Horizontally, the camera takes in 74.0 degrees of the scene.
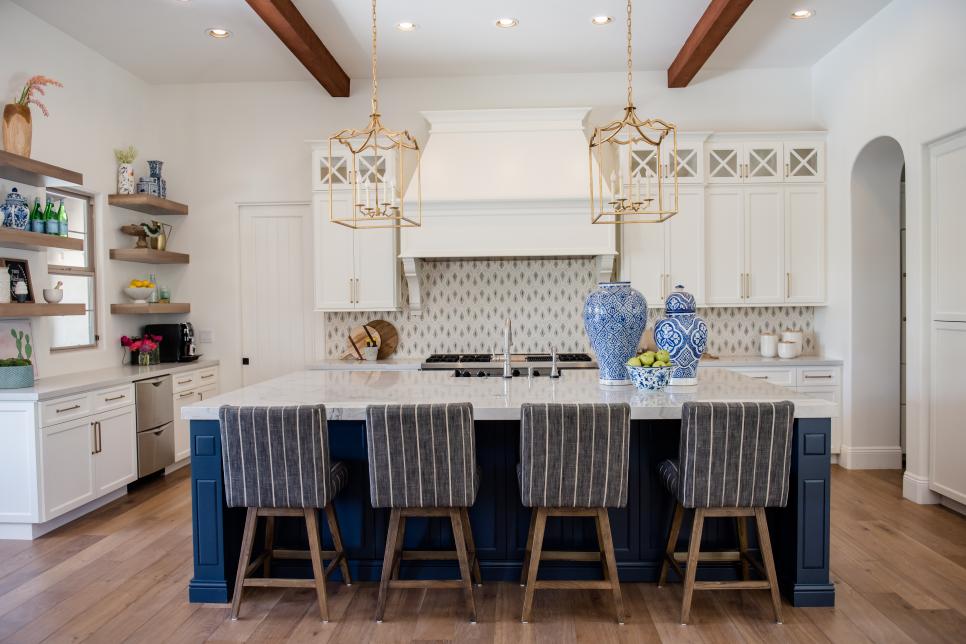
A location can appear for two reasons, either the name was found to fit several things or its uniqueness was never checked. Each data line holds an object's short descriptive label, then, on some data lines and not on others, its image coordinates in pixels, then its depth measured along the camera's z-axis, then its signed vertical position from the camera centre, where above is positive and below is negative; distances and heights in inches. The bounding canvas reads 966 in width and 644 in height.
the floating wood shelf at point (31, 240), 148.3 +18.7
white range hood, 199.2 +37.8
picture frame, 158.2 +11.7
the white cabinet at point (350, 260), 209.3 +17.7
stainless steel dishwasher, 181.2 -31.3
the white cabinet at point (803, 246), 208.4 +20.8
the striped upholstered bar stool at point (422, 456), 97.0 -21.9
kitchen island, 106.3 -33.0
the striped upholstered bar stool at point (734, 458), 96.7 -22.6
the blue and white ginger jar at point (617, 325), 123.9 -2.6
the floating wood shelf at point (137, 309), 198.5 +2.4
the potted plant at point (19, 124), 152.7 +46.4
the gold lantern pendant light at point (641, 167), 202.2 +46.9
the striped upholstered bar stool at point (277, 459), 98.0 -22.2
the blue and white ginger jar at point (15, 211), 152.1 +25.4
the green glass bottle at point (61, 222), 165.2 +24.7
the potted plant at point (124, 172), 201.0 +45.4
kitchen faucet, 146.6 -9.8
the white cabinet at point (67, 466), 146.4 -35.5
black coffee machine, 211.5 -8.0
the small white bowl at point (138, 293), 203.2 +7.4
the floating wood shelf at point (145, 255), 198.4 +19.4
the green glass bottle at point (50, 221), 162.1 +24.5
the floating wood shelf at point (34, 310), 148.8 +1.9
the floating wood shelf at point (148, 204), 198.2 +35.7
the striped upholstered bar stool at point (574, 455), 96.2 -21.7
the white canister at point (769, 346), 211.5 -11.9
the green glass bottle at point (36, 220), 160.2 +24.4
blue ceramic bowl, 116.6 -12.1
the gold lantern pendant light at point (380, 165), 205.2 +49.2
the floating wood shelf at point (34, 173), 145.9 +34.9
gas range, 192.9 -15.7
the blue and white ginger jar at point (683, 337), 121.0 -4.9
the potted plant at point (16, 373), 147.9 -12.8
